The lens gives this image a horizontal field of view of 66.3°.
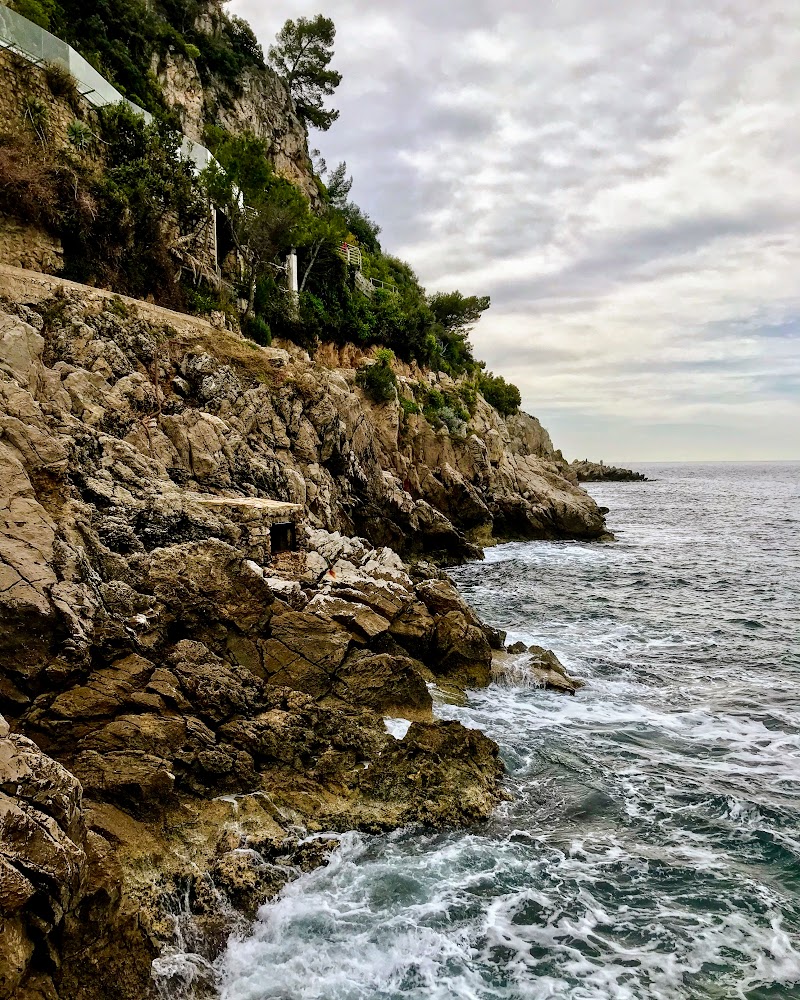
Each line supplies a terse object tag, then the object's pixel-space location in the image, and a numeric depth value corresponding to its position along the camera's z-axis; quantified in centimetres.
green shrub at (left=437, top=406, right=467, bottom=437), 4550
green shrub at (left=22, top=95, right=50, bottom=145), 2438
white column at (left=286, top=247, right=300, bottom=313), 4247
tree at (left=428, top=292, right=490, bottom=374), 6625
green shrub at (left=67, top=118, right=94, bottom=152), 2598
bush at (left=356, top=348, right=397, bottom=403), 4012
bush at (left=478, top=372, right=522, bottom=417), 6831
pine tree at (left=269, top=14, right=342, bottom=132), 6384
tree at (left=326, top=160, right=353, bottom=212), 7338
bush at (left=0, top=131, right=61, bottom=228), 2269
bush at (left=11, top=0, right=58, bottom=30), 2755
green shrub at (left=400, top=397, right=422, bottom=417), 4211
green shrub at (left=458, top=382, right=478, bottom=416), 5459
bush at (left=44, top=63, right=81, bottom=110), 2523
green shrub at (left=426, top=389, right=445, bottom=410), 4790
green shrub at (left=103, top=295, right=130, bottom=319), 2214
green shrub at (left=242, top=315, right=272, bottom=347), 3397
